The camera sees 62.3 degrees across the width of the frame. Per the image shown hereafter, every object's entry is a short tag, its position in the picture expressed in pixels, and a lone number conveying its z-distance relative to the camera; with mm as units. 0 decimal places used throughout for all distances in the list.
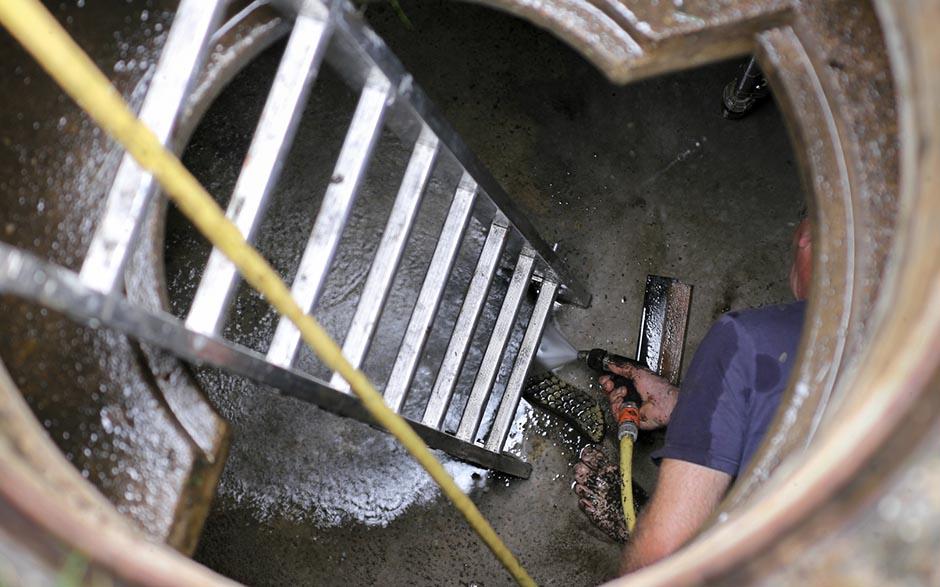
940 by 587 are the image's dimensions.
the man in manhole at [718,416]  2590
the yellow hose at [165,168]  1249
